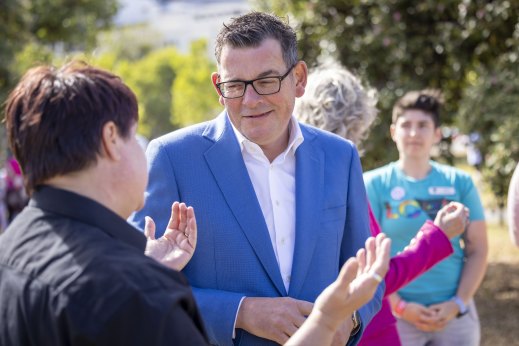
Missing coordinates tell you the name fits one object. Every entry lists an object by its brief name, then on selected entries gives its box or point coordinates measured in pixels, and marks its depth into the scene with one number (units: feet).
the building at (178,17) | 260.83
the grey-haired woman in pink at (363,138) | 10.18
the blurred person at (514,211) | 10.46
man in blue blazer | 8.80
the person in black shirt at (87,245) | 5.14
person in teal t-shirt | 14.30
